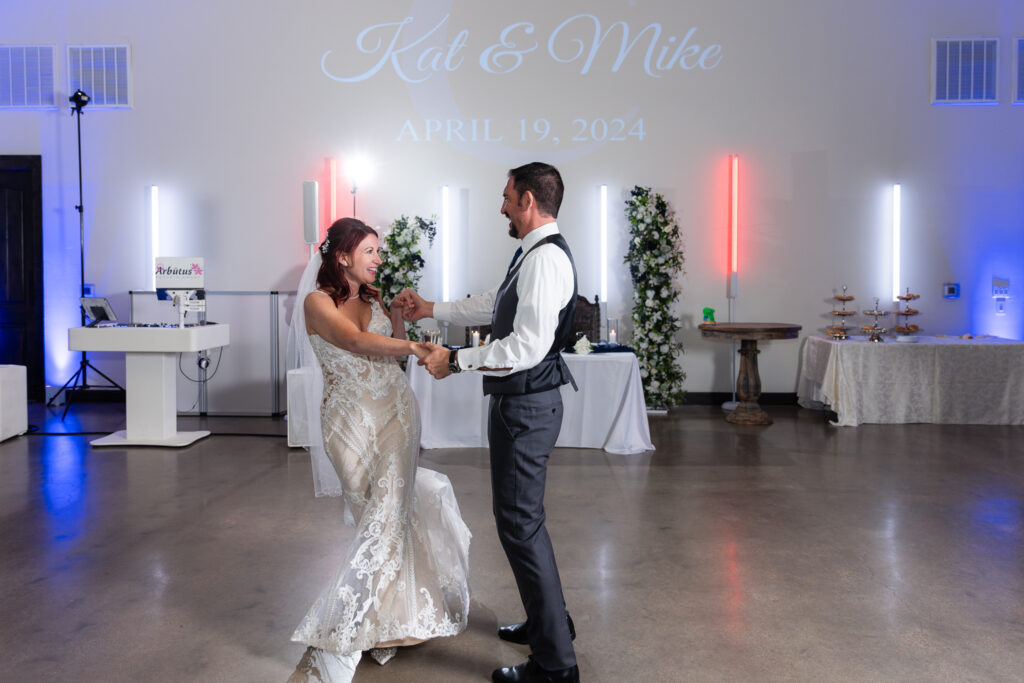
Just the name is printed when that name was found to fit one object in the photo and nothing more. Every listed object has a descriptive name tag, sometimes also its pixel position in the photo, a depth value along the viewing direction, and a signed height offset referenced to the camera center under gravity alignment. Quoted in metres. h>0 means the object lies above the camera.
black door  8.97 +0.37
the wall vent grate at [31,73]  8.84 +2.64
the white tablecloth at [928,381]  7.60 -0.71
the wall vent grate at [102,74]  8.77 +2.61
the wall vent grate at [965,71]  8.62 +2.56
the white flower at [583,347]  6.68 -0.33
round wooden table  7.54 -0.48
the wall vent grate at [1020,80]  8.60 +2.46
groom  2.56 -0.27
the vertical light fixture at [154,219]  8.74 +1.00
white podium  6.60 -0.51
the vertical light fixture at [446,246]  8.70 +0.69
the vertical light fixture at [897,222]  8.62 +0.92
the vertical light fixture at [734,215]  8.60 +1.01
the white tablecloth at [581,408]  6.45 -0.83
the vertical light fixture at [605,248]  8.62 +0.65
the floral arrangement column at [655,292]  8.14 +0.16
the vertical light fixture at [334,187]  8.59 +1.32
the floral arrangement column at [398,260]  7.89 +0.48
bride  2.82 -0.70
